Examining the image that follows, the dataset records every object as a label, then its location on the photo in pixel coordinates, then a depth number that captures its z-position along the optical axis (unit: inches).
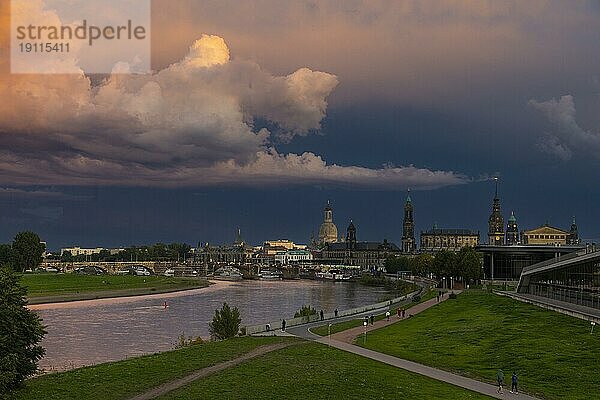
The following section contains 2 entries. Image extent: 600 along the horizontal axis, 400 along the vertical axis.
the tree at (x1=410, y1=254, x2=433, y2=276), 7381.9
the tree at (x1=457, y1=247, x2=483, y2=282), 5068.9
